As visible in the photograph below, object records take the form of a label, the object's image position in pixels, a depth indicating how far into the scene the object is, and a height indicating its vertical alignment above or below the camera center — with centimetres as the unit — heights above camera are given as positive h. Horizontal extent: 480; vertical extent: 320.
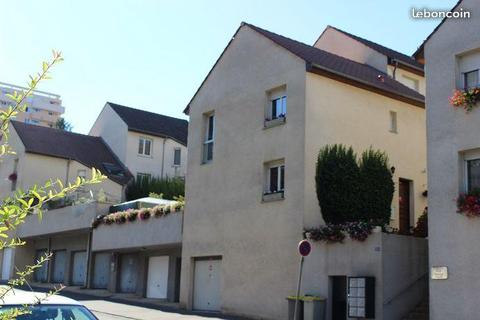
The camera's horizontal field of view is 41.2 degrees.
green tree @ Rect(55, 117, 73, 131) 8264 +1858
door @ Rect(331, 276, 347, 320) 1758 -45
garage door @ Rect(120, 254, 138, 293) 3044 -4
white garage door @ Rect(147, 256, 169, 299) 2772 -17
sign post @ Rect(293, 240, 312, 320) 1487 +73
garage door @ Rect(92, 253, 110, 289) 3253 +4
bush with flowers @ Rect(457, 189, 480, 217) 1432 +185
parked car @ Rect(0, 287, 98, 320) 540 -36
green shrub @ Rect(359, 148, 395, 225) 1939 +288
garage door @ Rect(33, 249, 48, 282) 3819 -32
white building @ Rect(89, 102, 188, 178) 4266 +886
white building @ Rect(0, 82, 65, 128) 12312 +3105
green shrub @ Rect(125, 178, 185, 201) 3866 +522
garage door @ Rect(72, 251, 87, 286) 3472 +12
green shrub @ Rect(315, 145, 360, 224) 1906 +277
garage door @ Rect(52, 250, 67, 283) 3703 +21
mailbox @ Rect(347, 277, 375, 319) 1623 -42
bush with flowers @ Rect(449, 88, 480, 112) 1495 +437
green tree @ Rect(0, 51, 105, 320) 312 +36
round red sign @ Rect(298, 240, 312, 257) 1487 +73
